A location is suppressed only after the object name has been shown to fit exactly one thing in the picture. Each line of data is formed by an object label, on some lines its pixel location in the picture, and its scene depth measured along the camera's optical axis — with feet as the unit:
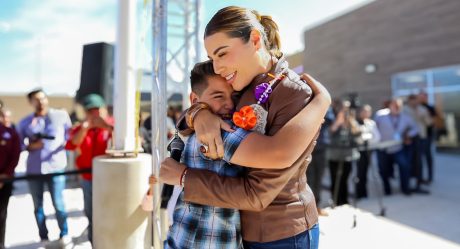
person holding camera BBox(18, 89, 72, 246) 12.27
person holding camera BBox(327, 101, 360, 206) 16.15
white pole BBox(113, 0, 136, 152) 10.39
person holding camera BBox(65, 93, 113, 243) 12.08
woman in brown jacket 3.07
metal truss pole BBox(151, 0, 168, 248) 7.83
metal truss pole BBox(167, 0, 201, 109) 14.66
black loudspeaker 14.78
